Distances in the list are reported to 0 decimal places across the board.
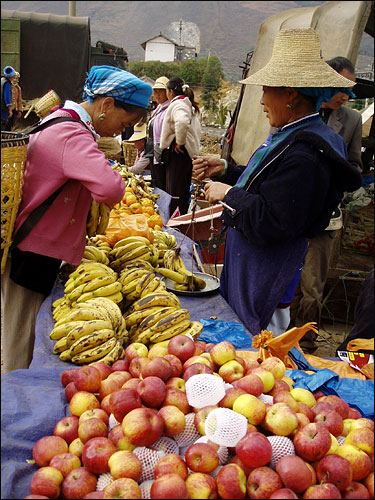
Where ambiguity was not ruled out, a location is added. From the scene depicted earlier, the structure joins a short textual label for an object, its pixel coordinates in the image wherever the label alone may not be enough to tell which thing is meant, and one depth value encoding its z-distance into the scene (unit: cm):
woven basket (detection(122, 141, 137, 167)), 799
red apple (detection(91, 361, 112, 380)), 158
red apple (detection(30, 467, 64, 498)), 114
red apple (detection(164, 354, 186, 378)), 154
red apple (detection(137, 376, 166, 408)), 133
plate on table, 277
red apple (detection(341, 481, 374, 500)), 110
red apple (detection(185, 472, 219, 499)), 109
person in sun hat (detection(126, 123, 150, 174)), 721
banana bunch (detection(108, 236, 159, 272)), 283
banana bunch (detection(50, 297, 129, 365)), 183
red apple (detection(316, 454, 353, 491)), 112
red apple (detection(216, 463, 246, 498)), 109
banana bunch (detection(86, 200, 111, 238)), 252
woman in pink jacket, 211
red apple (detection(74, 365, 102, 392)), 153
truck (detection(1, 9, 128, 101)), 1146
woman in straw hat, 216
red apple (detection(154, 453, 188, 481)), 113
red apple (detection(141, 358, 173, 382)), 144
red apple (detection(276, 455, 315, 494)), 110
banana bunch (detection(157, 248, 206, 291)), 284
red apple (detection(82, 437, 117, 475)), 119
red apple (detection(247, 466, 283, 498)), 108
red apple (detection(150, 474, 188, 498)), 104
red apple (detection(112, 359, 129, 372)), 163
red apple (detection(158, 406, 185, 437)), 128
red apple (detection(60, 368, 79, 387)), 164
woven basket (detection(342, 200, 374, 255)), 484
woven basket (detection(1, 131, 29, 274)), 184
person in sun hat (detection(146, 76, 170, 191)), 652
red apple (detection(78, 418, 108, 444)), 129
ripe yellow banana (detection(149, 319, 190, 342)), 196
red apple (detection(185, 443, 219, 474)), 115
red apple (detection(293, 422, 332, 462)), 119
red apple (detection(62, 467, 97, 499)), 112
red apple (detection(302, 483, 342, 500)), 106
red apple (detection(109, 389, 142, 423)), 128
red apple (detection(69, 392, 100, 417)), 144
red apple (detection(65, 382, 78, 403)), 155
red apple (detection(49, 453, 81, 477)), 120
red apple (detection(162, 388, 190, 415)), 138
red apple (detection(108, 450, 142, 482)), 113
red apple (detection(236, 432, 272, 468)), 113
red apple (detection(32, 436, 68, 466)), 127
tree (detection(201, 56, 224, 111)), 2062
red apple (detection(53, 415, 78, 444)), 135
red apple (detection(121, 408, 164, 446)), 120
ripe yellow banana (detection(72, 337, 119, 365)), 181
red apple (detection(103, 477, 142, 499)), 106
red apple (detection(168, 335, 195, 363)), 164
